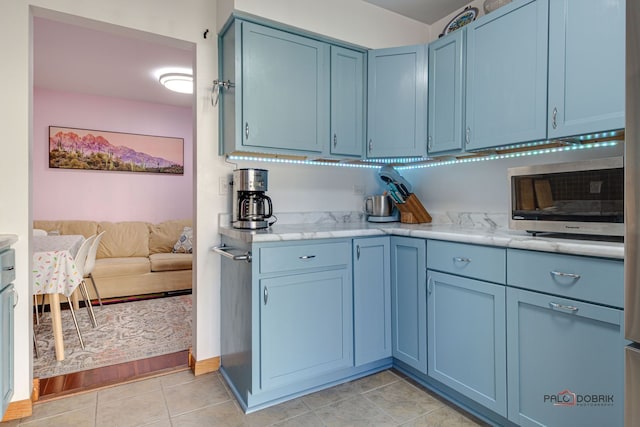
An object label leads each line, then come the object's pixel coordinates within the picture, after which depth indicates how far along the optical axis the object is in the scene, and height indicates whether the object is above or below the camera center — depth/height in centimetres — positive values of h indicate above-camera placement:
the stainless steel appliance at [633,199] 62 +2
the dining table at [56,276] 229 -44
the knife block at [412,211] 261 -2
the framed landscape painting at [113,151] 445 +79
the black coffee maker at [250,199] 215 +7
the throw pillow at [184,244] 468 -46
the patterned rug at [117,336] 243 -104
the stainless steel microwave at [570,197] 141 +5
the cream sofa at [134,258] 400 -60
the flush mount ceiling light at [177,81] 365 +137
